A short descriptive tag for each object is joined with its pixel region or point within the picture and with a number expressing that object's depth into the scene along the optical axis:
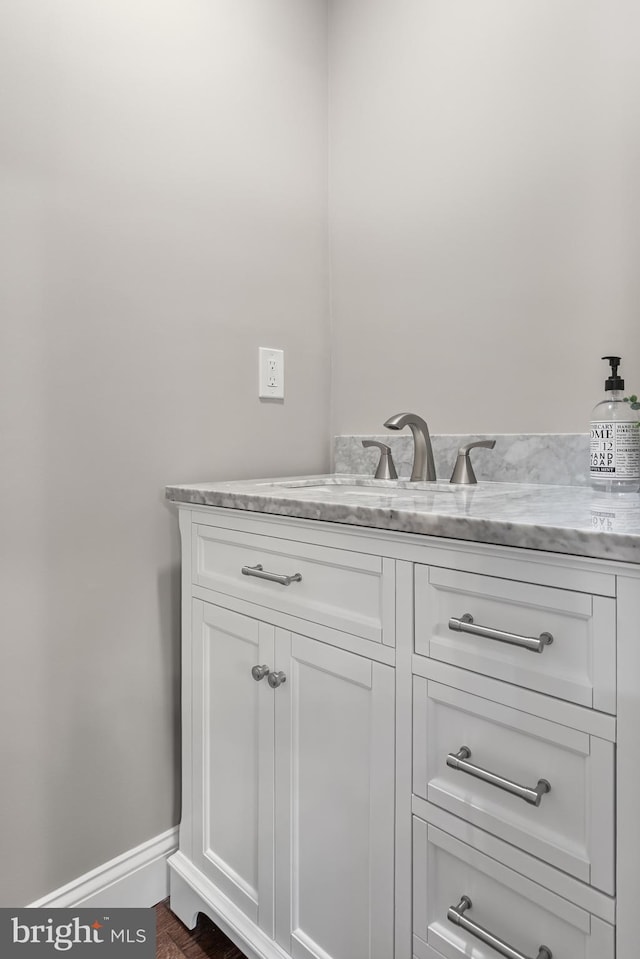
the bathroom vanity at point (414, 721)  0.60
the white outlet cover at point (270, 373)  1.44
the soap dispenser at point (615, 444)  0.95
